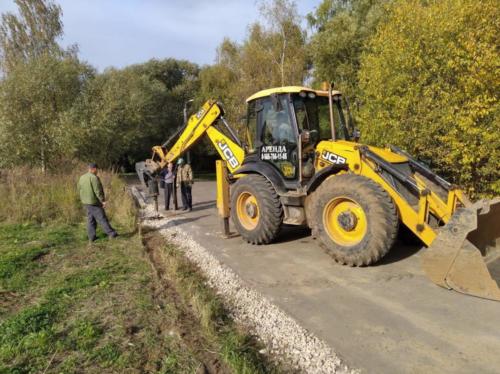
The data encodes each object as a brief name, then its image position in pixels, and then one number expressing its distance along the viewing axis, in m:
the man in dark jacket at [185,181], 11.24
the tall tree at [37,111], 17.86
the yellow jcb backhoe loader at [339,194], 4.38
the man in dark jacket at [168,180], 11.12
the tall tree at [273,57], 19.94
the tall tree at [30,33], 23.04
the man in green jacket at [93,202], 7.56
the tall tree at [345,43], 17.05
